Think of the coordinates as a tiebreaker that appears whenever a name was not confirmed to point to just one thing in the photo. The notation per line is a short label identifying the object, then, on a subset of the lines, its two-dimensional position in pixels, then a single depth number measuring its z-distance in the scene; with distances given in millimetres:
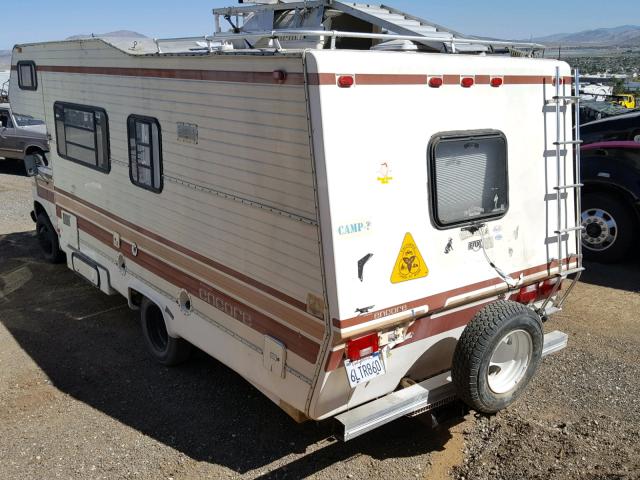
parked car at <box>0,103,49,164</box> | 15406
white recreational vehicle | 3766
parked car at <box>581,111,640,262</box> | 8109
